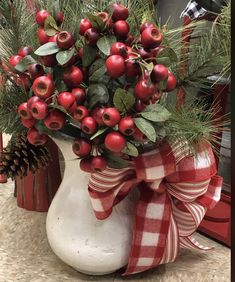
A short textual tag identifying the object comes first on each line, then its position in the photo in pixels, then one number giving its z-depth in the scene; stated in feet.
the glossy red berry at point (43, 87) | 1.38
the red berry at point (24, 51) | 1.53
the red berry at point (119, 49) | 1.35
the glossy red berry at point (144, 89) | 1.35
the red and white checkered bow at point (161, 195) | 1.62
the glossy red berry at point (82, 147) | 1.44
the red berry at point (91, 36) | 1.40
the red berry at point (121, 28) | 1.40
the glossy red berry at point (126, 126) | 1.34
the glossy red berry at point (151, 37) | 1.35
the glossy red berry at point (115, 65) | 1.33
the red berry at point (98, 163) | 1.45
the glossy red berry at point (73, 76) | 1.41
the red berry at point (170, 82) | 1.45
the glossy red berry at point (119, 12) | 1.40
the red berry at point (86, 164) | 1.49
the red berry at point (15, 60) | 1.51
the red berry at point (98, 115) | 1.38
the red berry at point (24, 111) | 1.42
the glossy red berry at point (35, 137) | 1.49
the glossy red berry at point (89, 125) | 1.38
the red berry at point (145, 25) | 1.40
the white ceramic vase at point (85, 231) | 1.77
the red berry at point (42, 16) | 1.45
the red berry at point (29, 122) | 1.46
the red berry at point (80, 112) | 1.39
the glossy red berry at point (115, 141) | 1.35
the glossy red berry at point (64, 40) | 1.37
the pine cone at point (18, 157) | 1.92
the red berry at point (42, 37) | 1.45
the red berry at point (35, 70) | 1.46
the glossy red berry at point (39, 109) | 1.36
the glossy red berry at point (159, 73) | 1.36
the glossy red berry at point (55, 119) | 1.39
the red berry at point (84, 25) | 1.42
